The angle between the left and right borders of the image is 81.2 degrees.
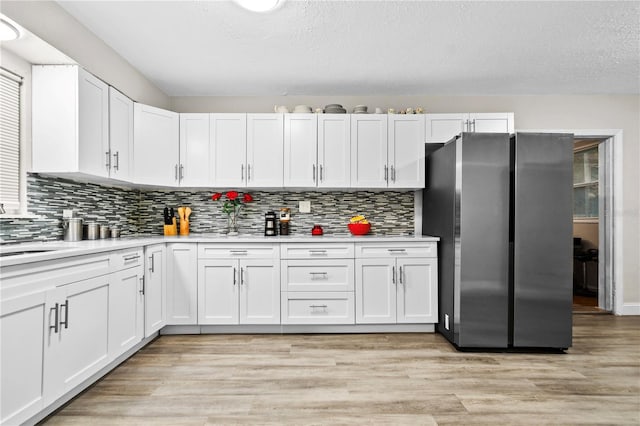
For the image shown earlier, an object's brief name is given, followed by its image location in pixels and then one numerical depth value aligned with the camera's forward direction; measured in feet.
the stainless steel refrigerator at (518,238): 10.11
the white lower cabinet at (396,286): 11.90
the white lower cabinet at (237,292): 11.79
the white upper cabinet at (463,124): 13.21
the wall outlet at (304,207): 14.24
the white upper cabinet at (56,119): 8.59
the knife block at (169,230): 13.53
